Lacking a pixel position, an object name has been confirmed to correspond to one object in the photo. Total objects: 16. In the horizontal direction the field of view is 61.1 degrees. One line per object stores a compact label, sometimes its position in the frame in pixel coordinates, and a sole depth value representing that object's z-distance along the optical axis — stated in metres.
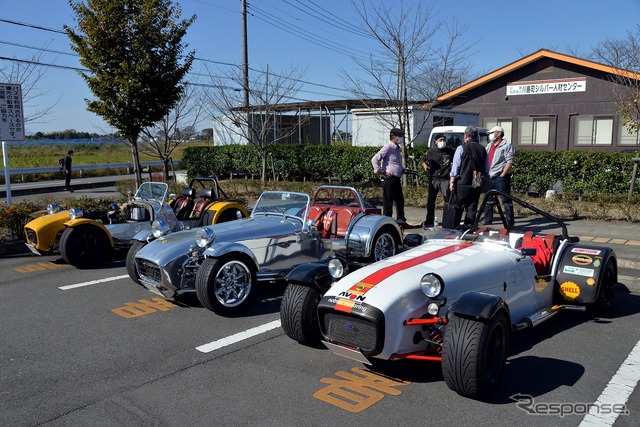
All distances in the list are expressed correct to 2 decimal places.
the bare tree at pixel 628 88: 14.31
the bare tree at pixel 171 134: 18.70
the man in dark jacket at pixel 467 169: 8.60
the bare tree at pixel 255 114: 18.95
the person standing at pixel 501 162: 10.22
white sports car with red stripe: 3.97
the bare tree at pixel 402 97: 14.88
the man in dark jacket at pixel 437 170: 10.33
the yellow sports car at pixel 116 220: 8.66
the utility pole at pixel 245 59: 20.75
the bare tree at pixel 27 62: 15.58
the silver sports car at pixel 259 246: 6.18
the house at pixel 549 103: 21.84
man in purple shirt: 9.84
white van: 16.19
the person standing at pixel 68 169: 22.80
